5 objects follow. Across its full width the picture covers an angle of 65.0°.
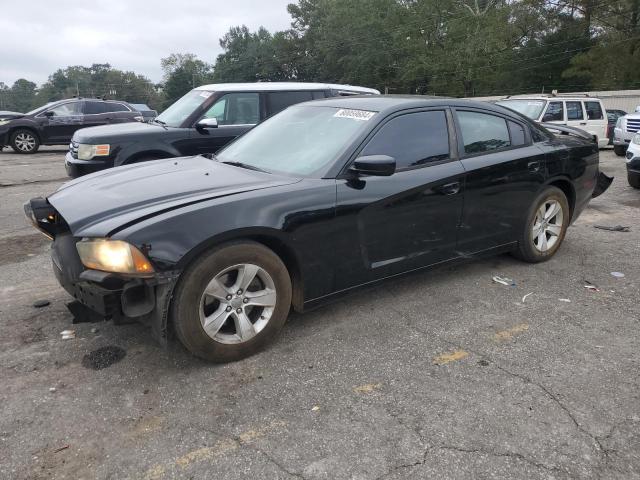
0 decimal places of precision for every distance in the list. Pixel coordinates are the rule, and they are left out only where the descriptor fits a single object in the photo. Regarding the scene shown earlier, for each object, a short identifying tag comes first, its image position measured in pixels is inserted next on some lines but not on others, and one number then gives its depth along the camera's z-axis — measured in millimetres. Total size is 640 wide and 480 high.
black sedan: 2754
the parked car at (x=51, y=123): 15008
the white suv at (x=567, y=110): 13008
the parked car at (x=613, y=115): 19225
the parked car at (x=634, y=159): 8359
